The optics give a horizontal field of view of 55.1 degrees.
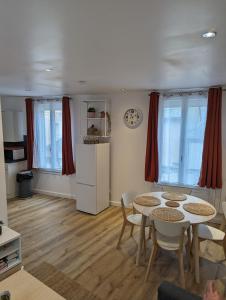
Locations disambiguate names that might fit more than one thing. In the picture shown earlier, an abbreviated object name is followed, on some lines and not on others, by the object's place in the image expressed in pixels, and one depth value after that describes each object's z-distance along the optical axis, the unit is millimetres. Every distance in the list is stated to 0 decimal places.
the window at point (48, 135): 5273
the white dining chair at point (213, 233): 2644
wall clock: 4418
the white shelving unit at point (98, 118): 4695
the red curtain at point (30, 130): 5379
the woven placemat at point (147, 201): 3006
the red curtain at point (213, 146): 3604
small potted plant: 4734
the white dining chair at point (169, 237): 2311
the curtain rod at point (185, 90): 3785
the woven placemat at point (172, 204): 2963
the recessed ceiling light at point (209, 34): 1404
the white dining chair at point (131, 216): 3091
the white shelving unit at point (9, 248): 2436
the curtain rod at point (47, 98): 5109
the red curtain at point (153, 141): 4113
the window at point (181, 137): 3934
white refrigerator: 4250
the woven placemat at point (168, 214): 2541
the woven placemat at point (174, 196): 3196
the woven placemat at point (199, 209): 2655
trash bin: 5277
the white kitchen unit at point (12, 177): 5188
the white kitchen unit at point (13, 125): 5461
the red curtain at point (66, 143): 4871
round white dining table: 2499
